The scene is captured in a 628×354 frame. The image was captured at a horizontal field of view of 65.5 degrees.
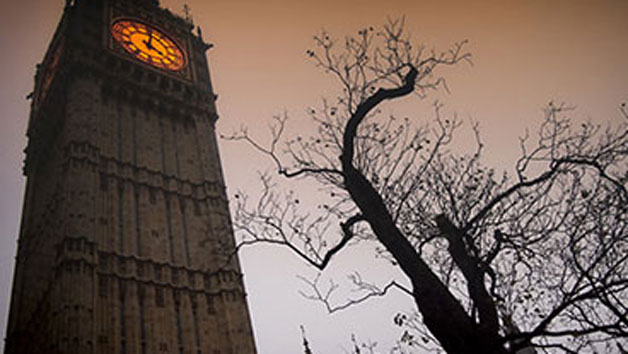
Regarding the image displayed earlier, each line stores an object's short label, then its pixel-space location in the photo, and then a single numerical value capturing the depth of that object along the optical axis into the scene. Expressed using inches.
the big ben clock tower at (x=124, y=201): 968.3
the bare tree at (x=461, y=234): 214.4
